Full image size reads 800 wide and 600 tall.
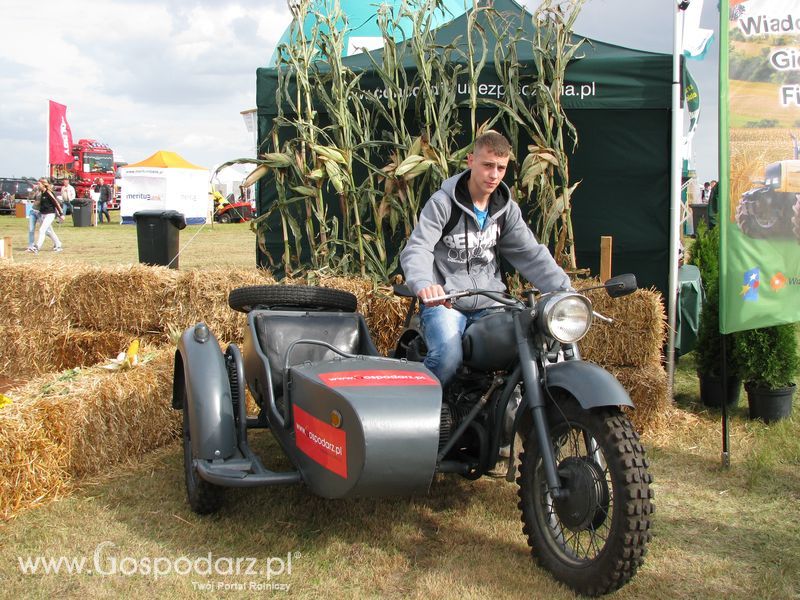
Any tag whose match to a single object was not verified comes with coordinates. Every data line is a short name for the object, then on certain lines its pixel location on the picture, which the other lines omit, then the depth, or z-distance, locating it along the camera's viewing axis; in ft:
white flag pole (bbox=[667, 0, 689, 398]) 17.29
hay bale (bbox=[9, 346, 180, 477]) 12.82
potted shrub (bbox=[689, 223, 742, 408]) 17.57
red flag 104.37
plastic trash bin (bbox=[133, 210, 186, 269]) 25.26
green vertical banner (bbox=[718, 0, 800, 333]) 13.74
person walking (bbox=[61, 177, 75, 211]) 95.09
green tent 18.38
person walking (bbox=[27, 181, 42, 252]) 53.01
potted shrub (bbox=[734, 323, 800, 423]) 16.48
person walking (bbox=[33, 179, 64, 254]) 52.44
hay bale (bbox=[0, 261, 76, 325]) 21.65
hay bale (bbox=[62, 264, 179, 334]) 20.08
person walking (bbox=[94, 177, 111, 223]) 93.09
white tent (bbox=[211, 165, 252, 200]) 101.30
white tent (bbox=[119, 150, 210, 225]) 79.71
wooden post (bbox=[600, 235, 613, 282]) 16.98
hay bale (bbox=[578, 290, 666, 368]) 16.34
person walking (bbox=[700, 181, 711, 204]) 79.53
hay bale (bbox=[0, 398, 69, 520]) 11.47
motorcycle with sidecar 8.71
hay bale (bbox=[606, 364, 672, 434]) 16.17
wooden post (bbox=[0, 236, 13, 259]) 27.02
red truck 128.77
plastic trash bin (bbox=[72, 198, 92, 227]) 86.63
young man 11.11
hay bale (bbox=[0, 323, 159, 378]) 20.76
